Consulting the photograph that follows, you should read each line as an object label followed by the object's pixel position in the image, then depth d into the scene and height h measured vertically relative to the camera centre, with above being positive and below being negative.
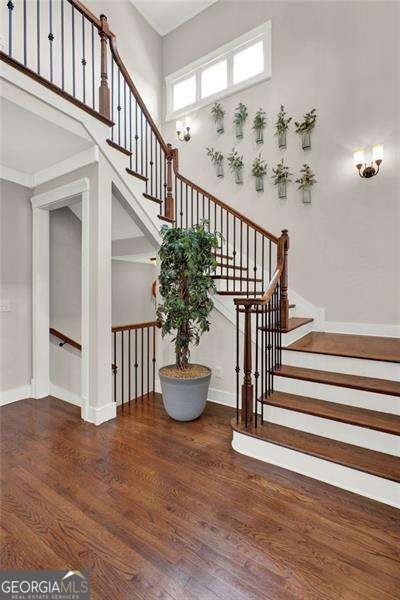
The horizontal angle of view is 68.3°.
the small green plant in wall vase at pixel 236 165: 4.61 +2.07
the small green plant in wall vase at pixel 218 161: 4.81 +2.22
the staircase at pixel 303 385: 2.06 -0.76
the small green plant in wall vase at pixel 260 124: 4.40 +2.57
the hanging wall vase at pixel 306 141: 4.00 +2.11
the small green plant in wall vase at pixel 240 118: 4.55 +2.77
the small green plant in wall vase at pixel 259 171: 4.40 +1.87
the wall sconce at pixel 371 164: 3.47 +1.61
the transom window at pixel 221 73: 4.46 +3.72
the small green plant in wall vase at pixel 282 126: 4.20 +2.43
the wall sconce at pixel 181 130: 4.85 +2.80
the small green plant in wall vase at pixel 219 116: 4.79 +2.94
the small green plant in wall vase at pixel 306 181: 4.00 +1.56
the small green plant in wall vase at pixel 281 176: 4.19 +1.70
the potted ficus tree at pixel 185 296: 2.91 +0.00
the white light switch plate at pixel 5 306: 3.45 -0.11
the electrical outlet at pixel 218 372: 3.51 -0.91
